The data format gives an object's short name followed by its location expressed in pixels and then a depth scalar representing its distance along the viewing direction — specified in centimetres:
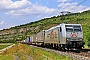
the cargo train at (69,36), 3616
